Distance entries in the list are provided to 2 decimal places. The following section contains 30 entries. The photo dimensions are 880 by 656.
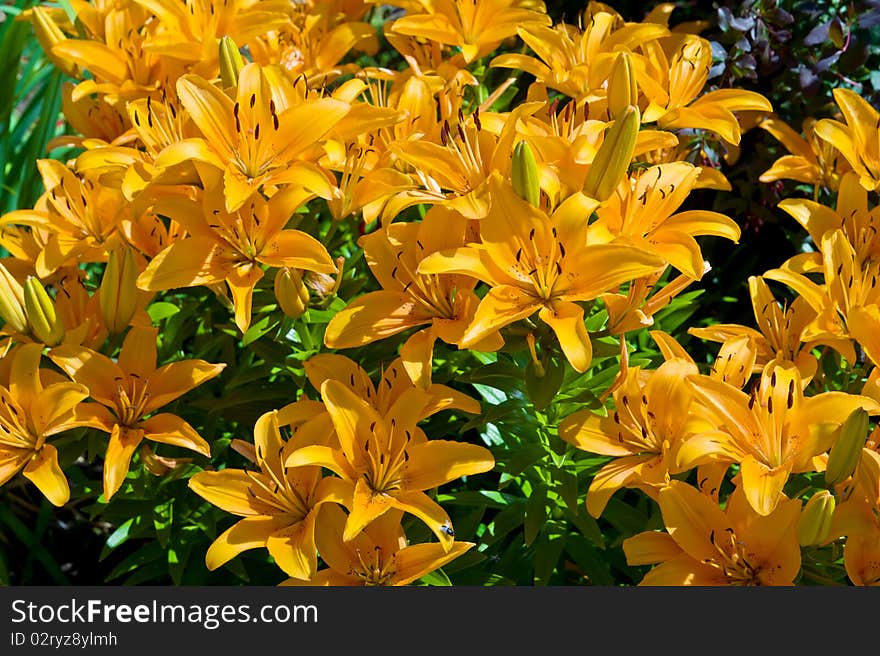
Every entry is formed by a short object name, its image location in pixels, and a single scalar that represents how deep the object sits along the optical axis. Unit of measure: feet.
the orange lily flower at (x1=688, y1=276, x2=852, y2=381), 5.88
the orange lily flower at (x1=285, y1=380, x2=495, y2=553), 5.59
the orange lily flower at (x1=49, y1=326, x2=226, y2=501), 5.81
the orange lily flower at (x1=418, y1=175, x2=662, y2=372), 5.55
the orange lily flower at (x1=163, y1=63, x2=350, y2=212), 5.78
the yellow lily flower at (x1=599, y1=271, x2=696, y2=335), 5.69
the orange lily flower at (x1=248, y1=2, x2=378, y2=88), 6.51
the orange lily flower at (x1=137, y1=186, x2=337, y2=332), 5.76
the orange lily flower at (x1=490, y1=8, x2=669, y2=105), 6.23
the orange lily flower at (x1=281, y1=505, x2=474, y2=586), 5.64
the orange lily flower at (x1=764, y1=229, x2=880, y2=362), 5.78
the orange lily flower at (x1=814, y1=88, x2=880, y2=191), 6.11
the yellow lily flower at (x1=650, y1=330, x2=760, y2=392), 5.70
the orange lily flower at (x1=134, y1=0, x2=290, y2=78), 6.30
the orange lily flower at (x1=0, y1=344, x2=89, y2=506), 5.71
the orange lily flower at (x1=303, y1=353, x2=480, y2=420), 5.77
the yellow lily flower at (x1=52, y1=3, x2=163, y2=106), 6.41
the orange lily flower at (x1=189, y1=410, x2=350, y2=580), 5.67
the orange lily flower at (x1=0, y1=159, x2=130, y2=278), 6.10
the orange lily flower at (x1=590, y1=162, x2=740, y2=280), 5.74
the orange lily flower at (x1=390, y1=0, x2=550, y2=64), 6.38
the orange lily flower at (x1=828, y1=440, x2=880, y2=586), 5.51
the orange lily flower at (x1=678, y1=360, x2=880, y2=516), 5.50
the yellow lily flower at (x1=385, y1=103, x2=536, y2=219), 5.76
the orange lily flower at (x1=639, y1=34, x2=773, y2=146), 6.10
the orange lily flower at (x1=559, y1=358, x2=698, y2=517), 5.62
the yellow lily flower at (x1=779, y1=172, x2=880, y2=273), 6.00
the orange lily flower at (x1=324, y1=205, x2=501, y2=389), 5.70
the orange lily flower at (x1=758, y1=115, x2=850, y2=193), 6.40
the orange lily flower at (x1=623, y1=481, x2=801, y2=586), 5.53
